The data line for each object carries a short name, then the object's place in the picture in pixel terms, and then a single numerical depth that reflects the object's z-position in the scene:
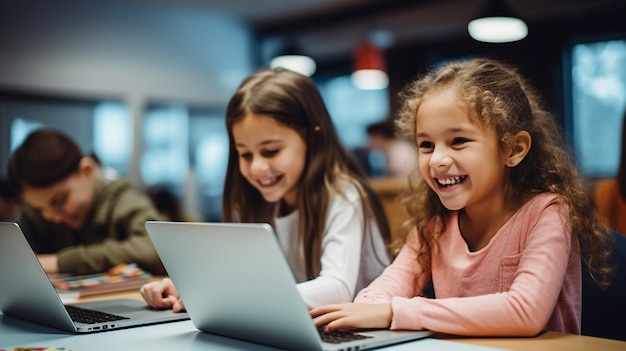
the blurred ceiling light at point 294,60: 5.62
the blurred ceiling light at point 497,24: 3.76
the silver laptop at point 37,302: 1.17
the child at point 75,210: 1.99
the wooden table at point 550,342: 0.95
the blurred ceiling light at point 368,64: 5.42
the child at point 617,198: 1.98
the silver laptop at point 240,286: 0.87
